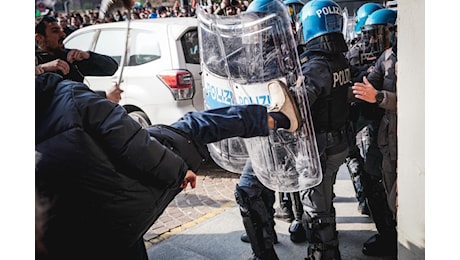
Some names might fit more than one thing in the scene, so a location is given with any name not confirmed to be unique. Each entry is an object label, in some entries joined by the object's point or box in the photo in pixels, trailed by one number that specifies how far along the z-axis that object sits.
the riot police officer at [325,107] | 2.68
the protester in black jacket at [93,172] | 1.28
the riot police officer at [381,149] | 3.04
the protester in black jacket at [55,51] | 3.07
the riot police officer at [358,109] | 3.44
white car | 5.11
